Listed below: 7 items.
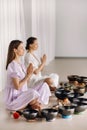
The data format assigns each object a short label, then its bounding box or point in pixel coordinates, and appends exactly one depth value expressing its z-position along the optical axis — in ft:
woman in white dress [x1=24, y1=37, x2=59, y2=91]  13.61
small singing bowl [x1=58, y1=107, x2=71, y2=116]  10.75
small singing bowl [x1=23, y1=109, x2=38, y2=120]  10.48
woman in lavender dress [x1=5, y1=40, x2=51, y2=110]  11.43
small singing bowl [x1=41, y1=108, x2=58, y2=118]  10.43
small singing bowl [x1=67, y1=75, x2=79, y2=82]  15.69
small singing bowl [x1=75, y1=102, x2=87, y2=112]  11.22
